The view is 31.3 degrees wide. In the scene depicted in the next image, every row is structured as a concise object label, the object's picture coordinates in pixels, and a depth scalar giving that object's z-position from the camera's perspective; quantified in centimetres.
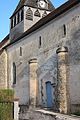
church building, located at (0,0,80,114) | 986
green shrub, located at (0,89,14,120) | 890
